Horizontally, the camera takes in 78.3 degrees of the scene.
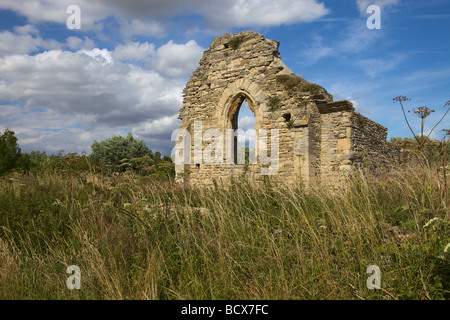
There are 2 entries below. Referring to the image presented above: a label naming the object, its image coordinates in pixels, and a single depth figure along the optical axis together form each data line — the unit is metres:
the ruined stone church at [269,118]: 8.80
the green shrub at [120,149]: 20.14
